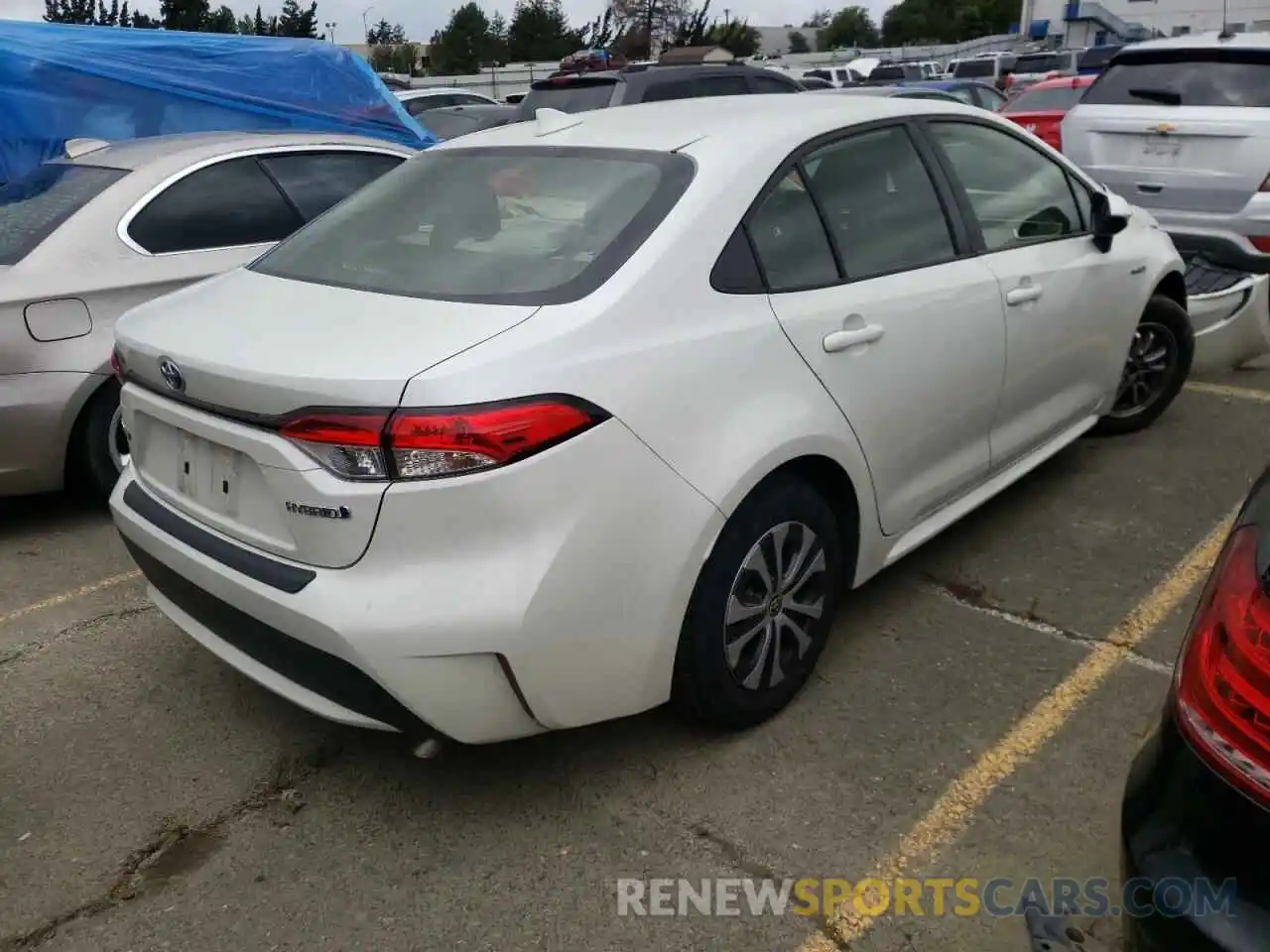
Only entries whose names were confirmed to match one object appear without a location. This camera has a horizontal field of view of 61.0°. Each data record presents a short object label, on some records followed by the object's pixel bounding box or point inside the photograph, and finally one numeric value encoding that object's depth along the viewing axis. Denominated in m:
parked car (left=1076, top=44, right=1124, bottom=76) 20.38
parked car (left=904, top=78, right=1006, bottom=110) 15.45
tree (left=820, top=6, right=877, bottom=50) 91.06
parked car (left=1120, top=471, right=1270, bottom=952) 1.44
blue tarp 7.05
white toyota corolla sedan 2.24
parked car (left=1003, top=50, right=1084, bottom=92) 27.25
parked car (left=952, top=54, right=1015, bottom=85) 28.50
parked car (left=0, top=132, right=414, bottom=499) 4.12
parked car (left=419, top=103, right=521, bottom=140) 11.66
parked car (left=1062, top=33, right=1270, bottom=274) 5.86
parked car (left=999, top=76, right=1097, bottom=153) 10.88
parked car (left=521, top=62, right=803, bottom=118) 8.09
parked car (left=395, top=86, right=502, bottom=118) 16.42
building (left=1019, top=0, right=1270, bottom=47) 51.47
